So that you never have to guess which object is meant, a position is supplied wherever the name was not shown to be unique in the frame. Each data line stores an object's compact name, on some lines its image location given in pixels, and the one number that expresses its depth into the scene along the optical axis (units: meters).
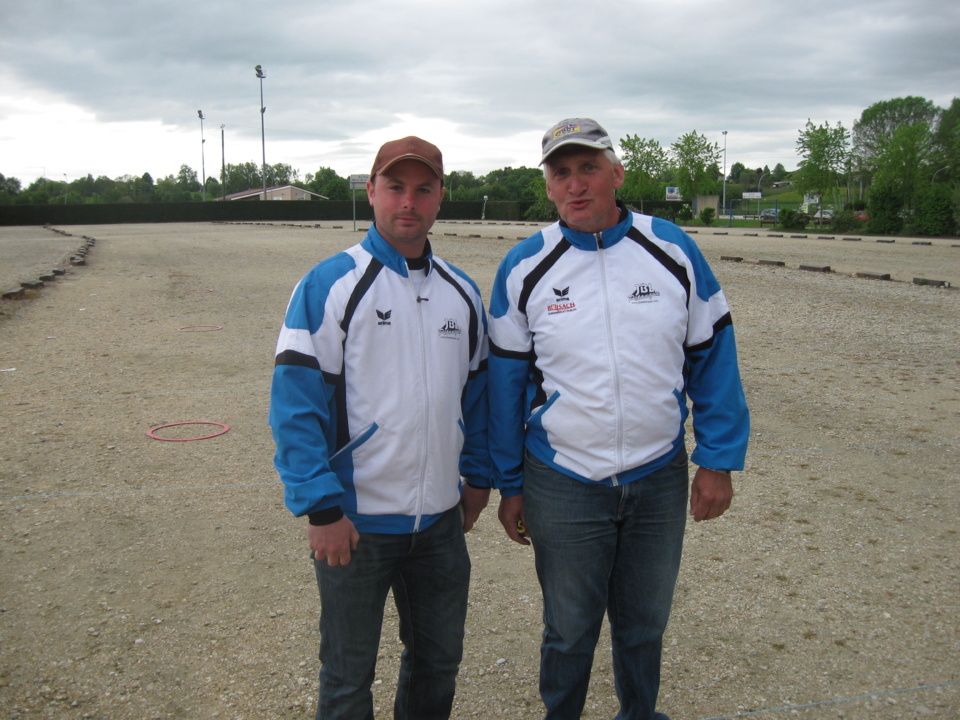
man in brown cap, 2.09
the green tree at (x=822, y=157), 45.03
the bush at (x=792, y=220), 41.78
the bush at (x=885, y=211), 35.94
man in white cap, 2.28
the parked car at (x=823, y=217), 42.91
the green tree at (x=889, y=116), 80.50
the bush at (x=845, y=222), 38.91
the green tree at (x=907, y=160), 40.69
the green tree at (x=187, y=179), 150.38
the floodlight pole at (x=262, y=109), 64.69
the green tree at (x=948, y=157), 40.11
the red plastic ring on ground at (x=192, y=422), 5.87
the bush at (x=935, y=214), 32.81
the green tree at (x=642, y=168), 60.75
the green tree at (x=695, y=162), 61.25
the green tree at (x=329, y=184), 92.56
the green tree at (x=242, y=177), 135.88
